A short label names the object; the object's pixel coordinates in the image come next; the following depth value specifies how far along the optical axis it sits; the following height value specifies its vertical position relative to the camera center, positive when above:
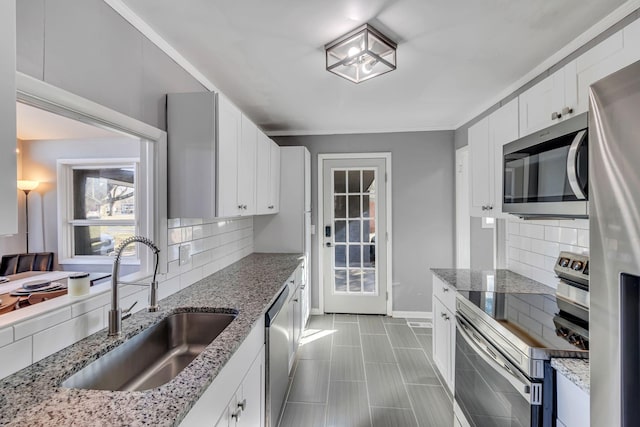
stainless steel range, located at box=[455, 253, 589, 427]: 1.12 -0.60
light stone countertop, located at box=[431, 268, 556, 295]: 1.92 -0.50
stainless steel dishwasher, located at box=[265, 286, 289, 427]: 1.66 -0.90
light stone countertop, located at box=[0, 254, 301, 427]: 0.74 -0.51
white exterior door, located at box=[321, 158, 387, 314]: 3.81 -0.32
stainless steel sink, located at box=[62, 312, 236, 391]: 1.10 -0.63
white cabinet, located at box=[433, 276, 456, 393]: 2.03 -0.88
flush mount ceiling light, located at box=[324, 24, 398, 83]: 1.68 +0.98
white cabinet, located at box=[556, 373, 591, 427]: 0.95 -0.65
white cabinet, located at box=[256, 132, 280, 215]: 2.61 +0.34
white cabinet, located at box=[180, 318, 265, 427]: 0.94 -0.70
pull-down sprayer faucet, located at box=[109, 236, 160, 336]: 1.21 -0.37
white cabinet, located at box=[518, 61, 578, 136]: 1.33 +0.53
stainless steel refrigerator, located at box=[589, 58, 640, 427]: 0.53 -0.07
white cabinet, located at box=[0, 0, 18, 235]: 0.60 +0.19
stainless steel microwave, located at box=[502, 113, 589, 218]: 1.10 +0.17
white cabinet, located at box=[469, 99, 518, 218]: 1.78 +0.36
